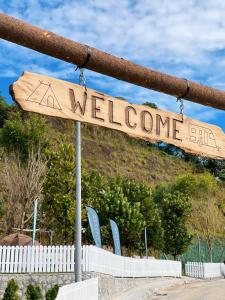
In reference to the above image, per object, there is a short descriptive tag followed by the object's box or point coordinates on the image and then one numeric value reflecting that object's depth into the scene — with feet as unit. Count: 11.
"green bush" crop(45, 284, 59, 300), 51.42
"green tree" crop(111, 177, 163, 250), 106.32
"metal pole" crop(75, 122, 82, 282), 50.67
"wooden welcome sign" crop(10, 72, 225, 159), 11.90
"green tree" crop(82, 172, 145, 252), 93.91
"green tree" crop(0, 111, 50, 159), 180.83
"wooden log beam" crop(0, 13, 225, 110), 11.48
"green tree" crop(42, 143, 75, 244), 92.68
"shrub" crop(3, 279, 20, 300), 54.17
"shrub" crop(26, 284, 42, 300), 55.42
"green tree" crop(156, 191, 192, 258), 115.55
